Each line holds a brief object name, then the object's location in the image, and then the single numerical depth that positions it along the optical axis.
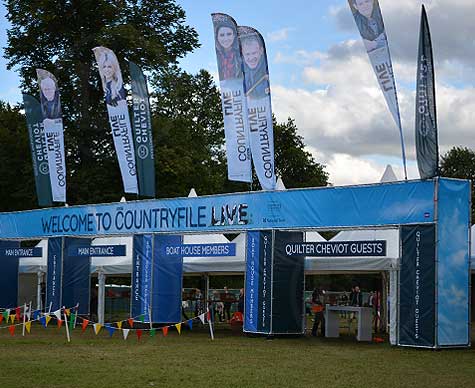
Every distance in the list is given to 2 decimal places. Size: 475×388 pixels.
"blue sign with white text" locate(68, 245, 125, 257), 24.22
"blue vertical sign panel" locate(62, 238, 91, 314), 26.94
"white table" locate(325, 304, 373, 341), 21.42
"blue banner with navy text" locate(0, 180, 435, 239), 18.56
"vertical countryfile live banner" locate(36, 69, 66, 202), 27.20
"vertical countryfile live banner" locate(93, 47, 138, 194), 24.66
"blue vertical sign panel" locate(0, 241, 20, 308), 29.80
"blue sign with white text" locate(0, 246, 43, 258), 27.37
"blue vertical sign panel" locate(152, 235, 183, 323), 23.75
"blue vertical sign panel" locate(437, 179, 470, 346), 17.92
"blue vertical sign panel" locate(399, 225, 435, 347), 17.91
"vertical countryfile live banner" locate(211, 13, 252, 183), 20.89
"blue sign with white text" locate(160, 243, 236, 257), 21.86
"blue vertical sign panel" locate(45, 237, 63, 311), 27.01
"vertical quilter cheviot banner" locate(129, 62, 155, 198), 23.95
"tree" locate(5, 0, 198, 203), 38.94
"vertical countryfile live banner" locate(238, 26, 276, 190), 20.47
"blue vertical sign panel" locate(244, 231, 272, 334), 20.91
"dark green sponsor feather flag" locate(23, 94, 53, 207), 28.02
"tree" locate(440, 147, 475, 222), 57.59
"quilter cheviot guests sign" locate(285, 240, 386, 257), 18.67
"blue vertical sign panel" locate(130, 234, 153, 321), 23.80
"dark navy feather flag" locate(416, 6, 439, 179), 17.14
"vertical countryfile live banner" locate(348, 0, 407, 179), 17.64
